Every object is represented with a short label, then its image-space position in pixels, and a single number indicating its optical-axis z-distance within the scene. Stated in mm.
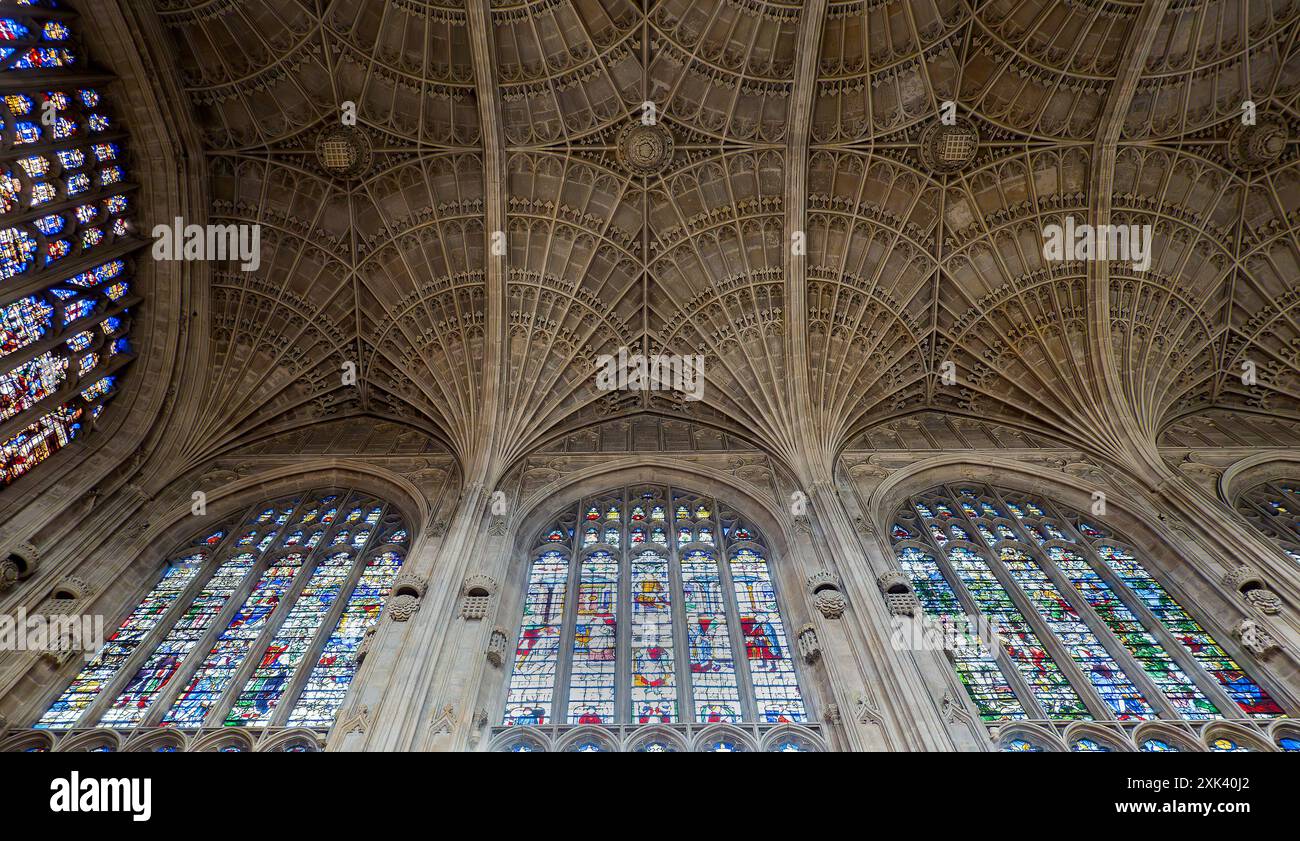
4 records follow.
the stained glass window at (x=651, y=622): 11523
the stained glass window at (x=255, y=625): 11367
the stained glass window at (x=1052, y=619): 11406
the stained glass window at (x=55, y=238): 12867
